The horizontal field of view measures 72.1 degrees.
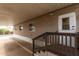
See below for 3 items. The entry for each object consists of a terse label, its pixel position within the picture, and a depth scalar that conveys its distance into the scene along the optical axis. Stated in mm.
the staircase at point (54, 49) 2020
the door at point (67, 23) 2667
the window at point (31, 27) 5124
